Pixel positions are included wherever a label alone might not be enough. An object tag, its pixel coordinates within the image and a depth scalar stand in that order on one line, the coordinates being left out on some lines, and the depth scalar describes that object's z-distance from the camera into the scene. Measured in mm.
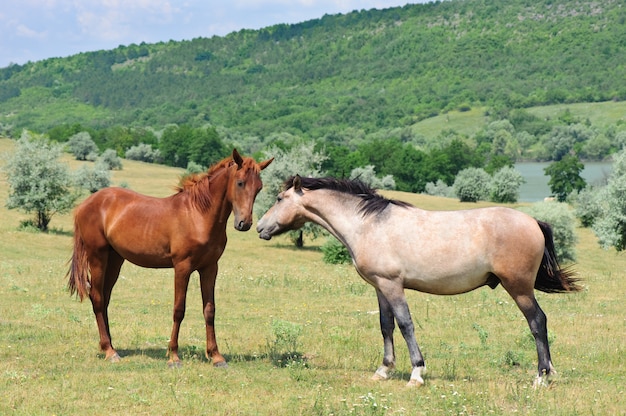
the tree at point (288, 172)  51275
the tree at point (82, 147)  108000
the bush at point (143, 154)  131250
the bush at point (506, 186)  98938
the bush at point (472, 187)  100250
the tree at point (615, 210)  44906
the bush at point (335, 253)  40125
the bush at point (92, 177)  70812
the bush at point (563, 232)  49938
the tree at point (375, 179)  97062
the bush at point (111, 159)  101750
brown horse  11594
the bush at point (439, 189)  116938
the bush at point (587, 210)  75625
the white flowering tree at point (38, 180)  49688
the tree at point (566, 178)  115500
